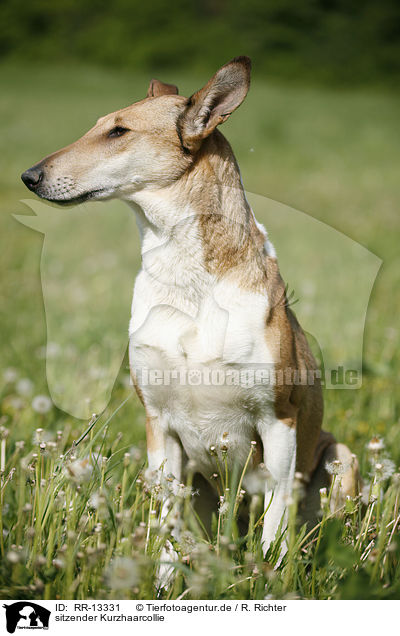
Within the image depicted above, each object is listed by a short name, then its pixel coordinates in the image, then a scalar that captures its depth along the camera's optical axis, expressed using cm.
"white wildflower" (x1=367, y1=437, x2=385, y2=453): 386
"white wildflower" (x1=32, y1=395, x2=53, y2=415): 430
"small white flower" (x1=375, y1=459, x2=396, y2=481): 389
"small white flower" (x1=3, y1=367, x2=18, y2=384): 458
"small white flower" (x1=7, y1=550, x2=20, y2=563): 372
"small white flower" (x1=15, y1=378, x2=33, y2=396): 453
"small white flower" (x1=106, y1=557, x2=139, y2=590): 371
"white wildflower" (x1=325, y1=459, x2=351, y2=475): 387
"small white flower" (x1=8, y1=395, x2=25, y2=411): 429
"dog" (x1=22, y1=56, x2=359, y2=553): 393
